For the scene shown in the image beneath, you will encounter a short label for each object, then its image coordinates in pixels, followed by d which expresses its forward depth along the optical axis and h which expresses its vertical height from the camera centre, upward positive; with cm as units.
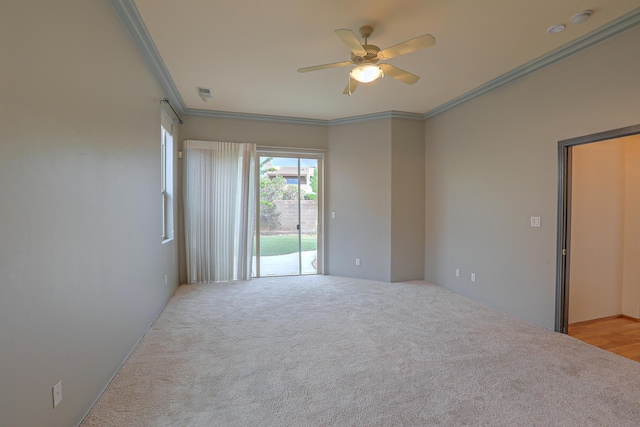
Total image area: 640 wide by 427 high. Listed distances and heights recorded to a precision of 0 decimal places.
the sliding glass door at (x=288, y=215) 530 -9
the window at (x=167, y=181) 421 +42
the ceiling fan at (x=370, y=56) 219 +127
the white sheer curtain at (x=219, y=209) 482 +2
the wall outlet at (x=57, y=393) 153 -96
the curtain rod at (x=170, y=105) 365 +139
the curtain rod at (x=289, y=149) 516 +109
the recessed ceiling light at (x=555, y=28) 254 +158
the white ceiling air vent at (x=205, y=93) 399 +164
